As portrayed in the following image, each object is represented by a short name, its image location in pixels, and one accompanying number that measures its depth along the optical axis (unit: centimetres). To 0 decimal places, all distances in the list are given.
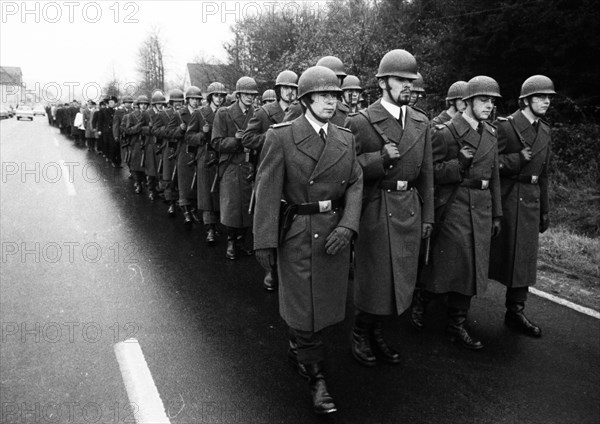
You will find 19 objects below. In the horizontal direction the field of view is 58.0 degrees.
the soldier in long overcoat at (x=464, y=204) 477
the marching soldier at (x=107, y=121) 1823
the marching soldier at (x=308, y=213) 370
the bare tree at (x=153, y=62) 5425
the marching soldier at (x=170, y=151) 992
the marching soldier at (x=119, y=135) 1540
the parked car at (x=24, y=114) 6334
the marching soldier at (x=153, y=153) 1177
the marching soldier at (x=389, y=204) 423
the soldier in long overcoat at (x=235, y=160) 730
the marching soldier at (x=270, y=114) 651
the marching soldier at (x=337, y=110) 586
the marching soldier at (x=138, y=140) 1248
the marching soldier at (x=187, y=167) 929
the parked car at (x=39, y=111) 7682
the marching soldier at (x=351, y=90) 790
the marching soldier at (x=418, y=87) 619
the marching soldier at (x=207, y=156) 823
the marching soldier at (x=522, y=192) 507
